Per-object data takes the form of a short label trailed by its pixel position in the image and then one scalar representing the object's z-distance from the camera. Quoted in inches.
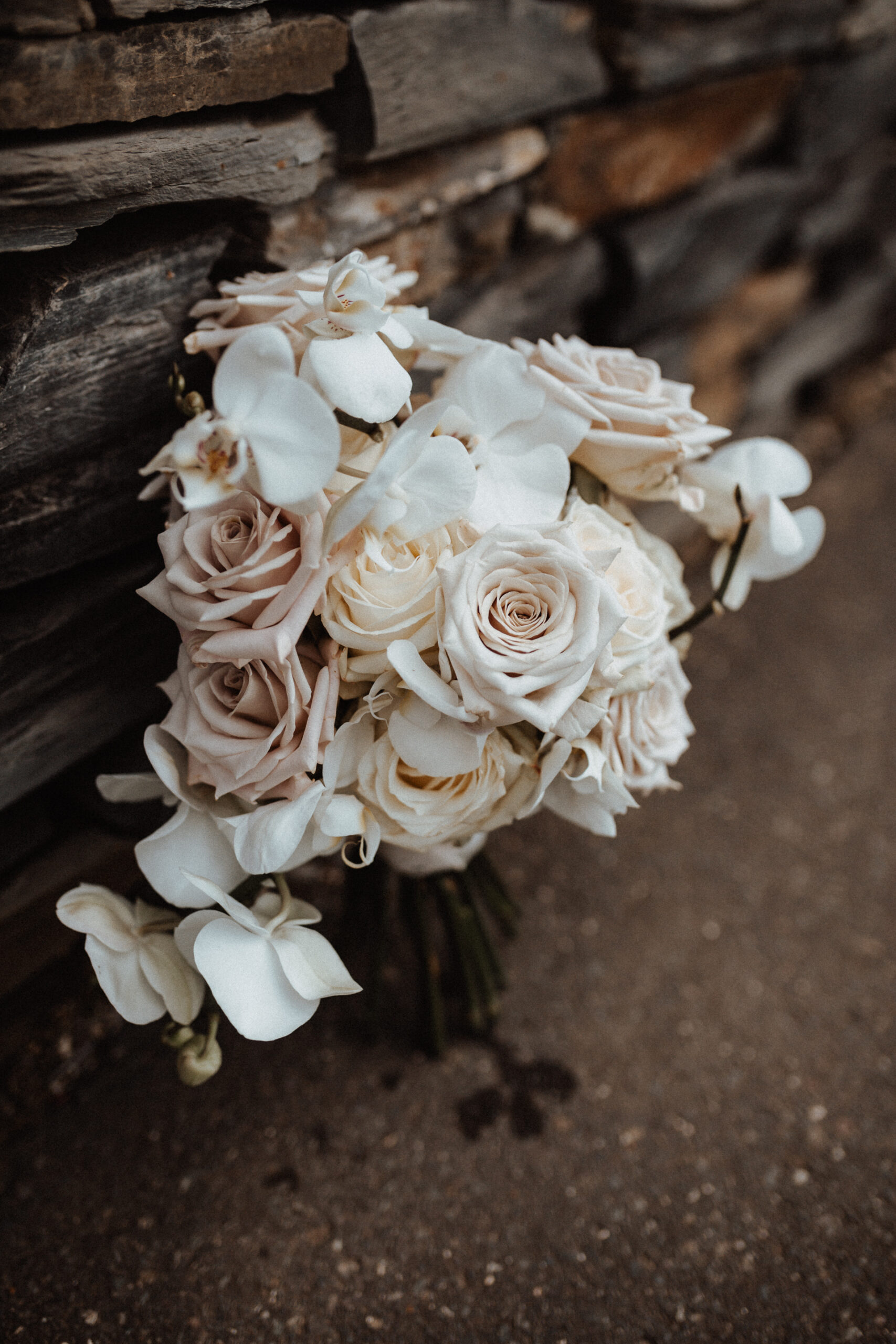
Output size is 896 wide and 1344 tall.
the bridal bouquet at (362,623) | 29.8
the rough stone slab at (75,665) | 42.7
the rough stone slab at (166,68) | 32.2
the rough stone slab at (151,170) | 33.4
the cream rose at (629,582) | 33.8
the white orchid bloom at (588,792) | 34.0
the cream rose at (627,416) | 35.9
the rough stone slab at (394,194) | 45.3
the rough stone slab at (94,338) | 36.5
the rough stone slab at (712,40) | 62.5
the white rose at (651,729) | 36.5
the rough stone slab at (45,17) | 31.0
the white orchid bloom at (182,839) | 33.7
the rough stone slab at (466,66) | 46.1
